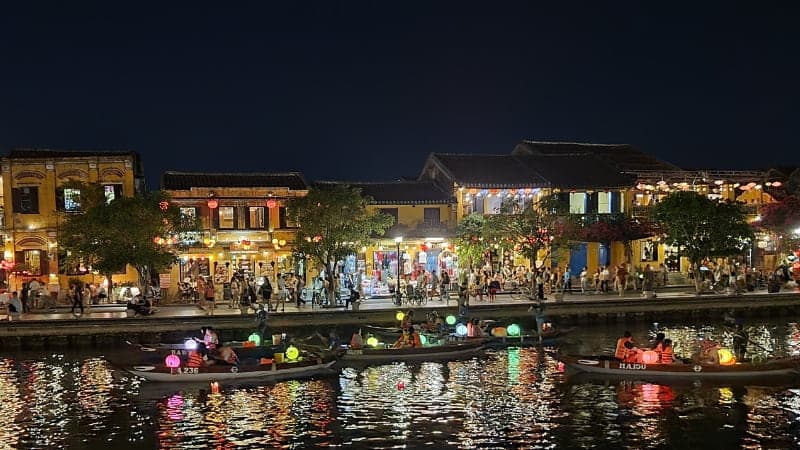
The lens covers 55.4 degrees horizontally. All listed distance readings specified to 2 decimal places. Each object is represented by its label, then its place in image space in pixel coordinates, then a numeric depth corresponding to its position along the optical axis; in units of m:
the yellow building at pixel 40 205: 43.94
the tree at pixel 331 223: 40.47
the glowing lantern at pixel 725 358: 27.19
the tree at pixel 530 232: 43.19
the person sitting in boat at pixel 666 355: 27.39
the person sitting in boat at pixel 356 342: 31.15
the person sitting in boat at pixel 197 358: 27.97
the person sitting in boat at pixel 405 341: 31.33
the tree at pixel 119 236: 37.91
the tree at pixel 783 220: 50.47
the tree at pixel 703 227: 43.41
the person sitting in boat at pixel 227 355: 28.33
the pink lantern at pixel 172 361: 27.75
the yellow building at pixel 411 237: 46.97
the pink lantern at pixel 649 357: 27.39
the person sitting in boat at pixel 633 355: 27.53
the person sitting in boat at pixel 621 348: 27.84
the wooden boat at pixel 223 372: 27.66
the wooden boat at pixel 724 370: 27.02
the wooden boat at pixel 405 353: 30.94
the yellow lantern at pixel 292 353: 29.14
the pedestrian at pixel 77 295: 37.46
